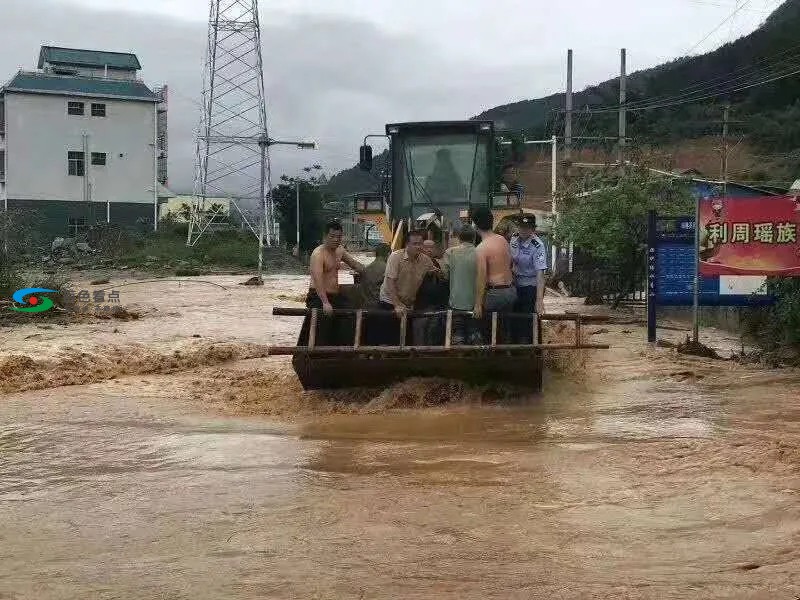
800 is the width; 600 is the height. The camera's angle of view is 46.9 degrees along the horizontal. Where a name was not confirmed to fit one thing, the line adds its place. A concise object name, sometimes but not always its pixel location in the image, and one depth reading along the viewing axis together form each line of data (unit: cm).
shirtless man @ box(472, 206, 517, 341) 922
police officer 1002
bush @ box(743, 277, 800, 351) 1150
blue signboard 1382
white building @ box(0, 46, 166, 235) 4816
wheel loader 902
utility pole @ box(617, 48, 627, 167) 3102
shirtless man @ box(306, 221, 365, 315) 962
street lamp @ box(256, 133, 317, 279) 3638
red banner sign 1164
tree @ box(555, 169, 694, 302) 1916
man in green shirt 923
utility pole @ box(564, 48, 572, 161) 3331
